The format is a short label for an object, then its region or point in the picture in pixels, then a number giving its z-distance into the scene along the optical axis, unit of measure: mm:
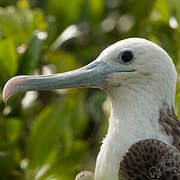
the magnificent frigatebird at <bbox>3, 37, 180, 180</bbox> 5937
